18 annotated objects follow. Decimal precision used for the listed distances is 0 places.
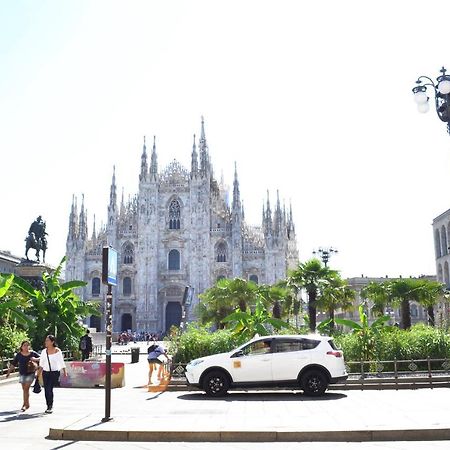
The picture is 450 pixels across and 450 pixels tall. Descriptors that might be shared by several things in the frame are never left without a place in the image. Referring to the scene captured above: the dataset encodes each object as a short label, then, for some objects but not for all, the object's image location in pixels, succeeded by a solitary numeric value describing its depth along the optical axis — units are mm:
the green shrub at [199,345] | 17781
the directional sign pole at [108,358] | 9773
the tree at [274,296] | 36766
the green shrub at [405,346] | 17250
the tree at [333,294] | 29516
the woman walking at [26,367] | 11555
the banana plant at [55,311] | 21438
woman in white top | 11211
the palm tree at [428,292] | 32312
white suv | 13336
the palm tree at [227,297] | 35250
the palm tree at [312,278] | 29312
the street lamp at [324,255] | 35000
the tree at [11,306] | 18000
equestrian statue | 32000
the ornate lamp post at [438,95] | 11523
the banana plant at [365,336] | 17697
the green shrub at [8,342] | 18500
